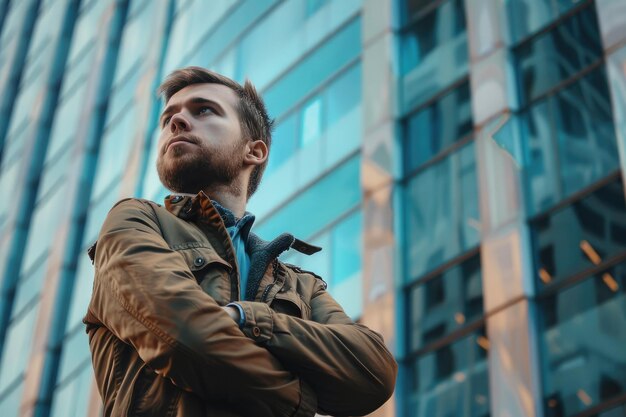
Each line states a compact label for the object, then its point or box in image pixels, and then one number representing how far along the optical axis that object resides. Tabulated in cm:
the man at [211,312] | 306
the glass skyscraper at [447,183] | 1427
